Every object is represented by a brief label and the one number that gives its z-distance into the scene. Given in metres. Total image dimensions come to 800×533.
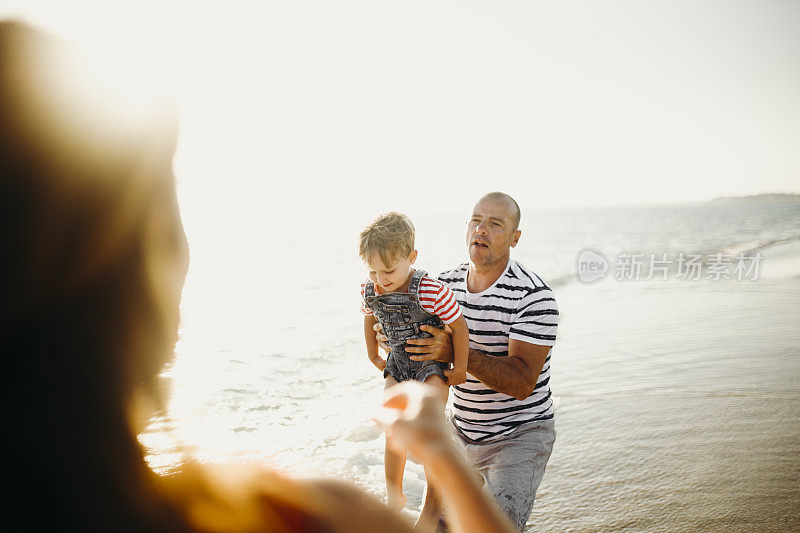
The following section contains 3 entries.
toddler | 3.65
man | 3.72
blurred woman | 0.68
